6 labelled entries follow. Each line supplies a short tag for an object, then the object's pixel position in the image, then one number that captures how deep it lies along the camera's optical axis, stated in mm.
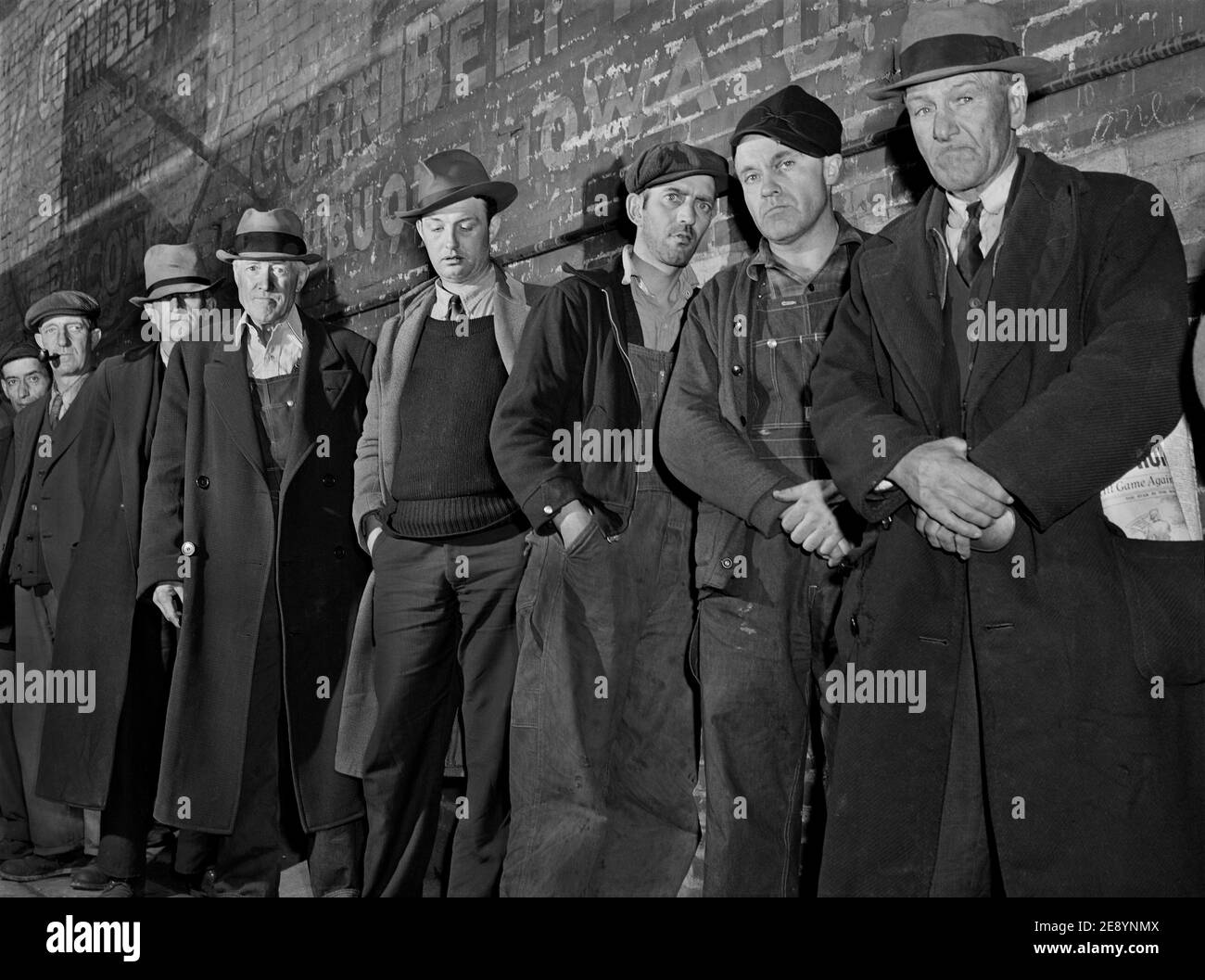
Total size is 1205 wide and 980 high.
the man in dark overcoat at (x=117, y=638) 4918
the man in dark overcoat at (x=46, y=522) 5523
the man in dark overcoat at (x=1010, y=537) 2387
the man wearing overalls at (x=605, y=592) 3527
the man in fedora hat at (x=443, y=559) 3994
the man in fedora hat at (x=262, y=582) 4621
